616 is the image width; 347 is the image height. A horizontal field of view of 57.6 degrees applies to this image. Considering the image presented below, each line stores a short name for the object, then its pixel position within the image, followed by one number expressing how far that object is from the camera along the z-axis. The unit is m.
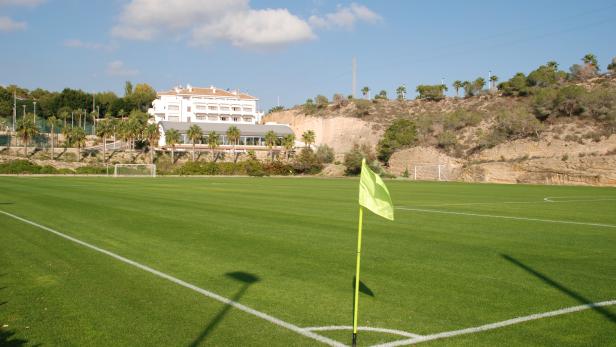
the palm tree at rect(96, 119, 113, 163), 94.69
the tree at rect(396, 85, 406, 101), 140.76
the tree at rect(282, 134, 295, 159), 108.06
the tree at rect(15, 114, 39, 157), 88.06
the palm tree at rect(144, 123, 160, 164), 96.06
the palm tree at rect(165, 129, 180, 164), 100.19
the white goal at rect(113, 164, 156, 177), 78.38
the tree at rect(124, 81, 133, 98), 162.04
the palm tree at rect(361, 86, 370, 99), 145.12
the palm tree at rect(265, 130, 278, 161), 109.94
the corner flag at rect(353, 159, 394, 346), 6.23
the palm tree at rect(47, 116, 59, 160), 89.14
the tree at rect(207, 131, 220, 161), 103.06
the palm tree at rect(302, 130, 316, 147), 111.56
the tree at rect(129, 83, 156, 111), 151.88
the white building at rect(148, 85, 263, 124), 132.12
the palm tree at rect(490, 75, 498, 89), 122.99
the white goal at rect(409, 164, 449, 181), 74.19
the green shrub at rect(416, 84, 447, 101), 128.12
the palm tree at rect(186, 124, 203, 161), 101.31
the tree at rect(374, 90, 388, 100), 143.38
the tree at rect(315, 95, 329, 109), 139.75
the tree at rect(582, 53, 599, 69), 110.32
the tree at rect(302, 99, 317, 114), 139.24
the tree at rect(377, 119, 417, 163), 94.44
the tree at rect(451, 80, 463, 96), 129.19
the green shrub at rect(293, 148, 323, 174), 88.38
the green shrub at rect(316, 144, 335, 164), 101.50
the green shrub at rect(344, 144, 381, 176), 81.38
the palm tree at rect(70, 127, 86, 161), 90.88
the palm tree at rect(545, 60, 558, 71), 115.88
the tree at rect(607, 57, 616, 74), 107.69
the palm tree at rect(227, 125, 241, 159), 109.06
